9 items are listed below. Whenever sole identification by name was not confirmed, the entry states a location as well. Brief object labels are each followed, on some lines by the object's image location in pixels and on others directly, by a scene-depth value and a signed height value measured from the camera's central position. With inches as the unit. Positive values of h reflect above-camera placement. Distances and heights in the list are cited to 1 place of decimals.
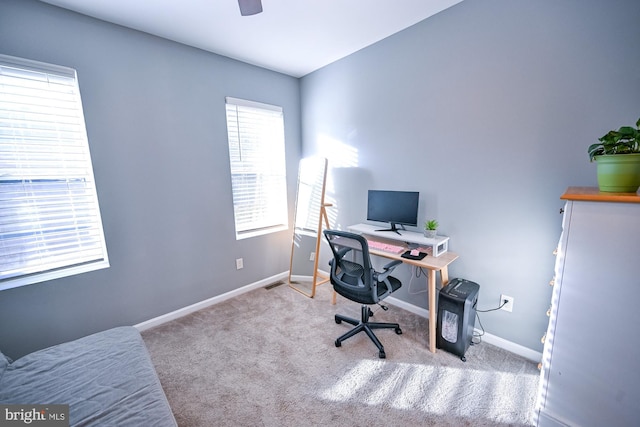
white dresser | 41.9 -27.7
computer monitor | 88.0 -12.9
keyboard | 83.5 -26.0
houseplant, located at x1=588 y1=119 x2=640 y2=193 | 42.8 +1.1
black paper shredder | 70.8 -43.1
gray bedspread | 39.9 -38.0
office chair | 70.3 -33.3
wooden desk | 73.5 -27.6
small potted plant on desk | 83.2 -19.3
